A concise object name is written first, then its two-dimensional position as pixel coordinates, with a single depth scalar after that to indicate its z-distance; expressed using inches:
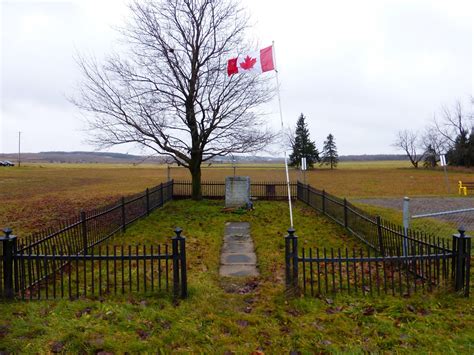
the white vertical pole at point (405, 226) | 193.6
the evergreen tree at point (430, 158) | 2527.1
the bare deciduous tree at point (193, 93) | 506.9
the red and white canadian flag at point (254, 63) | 325.7
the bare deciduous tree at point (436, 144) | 2590.3
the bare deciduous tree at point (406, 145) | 3137.3
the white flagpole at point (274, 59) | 324.8
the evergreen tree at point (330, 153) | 2807.6
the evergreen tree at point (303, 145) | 2163.1
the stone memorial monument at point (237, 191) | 540.1
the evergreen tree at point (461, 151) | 2058.3
